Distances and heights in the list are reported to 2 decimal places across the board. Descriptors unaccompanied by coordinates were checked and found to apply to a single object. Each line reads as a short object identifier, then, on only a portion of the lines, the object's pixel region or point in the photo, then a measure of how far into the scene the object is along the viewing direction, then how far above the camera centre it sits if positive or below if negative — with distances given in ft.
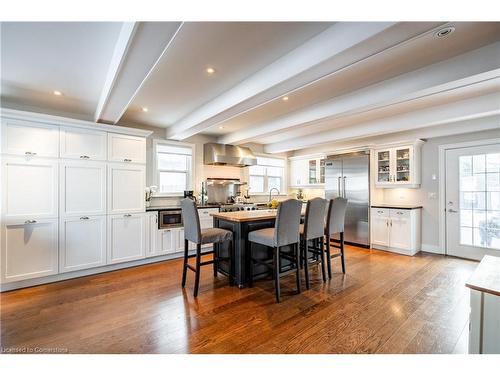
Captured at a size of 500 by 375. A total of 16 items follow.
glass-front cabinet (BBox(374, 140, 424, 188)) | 14.77 +1.37
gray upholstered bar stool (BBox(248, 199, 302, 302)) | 8.35 -1.87
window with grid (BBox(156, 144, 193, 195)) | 15.28 +1.26
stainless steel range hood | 16.22 +2.28
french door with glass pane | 12.52 -0.89
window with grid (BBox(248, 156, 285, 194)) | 20.48 +1.06
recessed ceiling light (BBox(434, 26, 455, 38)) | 5.41 +3.81
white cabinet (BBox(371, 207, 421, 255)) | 14.30 -2.86
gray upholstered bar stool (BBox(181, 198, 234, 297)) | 8.81 -1.95
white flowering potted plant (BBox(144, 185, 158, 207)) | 14.21 -0.38
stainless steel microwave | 13.28 -1.95
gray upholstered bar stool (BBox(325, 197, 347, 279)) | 10.44 -1.62
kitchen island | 9.56 -2.47
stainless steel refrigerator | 15.96 -0.16
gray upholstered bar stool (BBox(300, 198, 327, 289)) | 9.33 -1.59
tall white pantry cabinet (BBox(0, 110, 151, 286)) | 9.41 -0.43
